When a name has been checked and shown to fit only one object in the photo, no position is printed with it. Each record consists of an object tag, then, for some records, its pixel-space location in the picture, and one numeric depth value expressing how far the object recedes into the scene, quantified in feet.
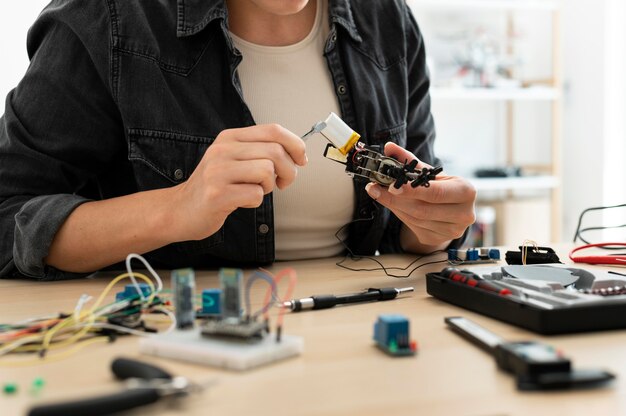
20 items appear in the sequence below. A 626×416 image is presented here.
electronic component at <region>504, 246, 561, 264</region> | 3.59
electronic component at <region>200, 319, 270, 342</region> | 2.01
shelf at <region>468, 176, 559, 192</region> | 10.23
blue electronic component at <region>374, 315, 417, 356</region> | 2.10
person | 3.36
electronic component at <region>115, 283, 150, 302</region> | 2.63
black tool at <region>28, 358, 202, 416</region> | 1.57
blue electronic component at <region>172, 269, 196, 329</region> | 2.25
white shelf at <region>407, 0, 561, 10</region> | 10.19
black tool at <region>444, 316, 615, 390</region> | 1.81
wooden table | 1.72
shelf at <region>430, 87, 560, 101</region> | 9.99
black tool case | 2.27
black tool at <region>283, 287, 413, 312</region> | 2.65
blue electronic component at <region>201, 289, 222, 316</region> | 2.45
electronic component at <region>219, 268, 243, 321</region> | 2.17
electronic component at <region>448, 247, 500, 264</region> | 3.77
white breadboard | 1.96
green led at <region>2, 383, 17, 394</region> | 1.82
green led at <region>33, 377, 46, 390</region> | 1.85
